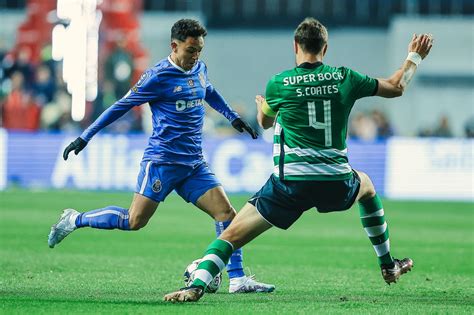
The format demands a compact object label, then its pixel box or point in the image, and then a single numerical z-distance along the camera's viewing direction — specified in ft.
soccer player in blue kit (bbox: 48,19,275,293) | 68.95
